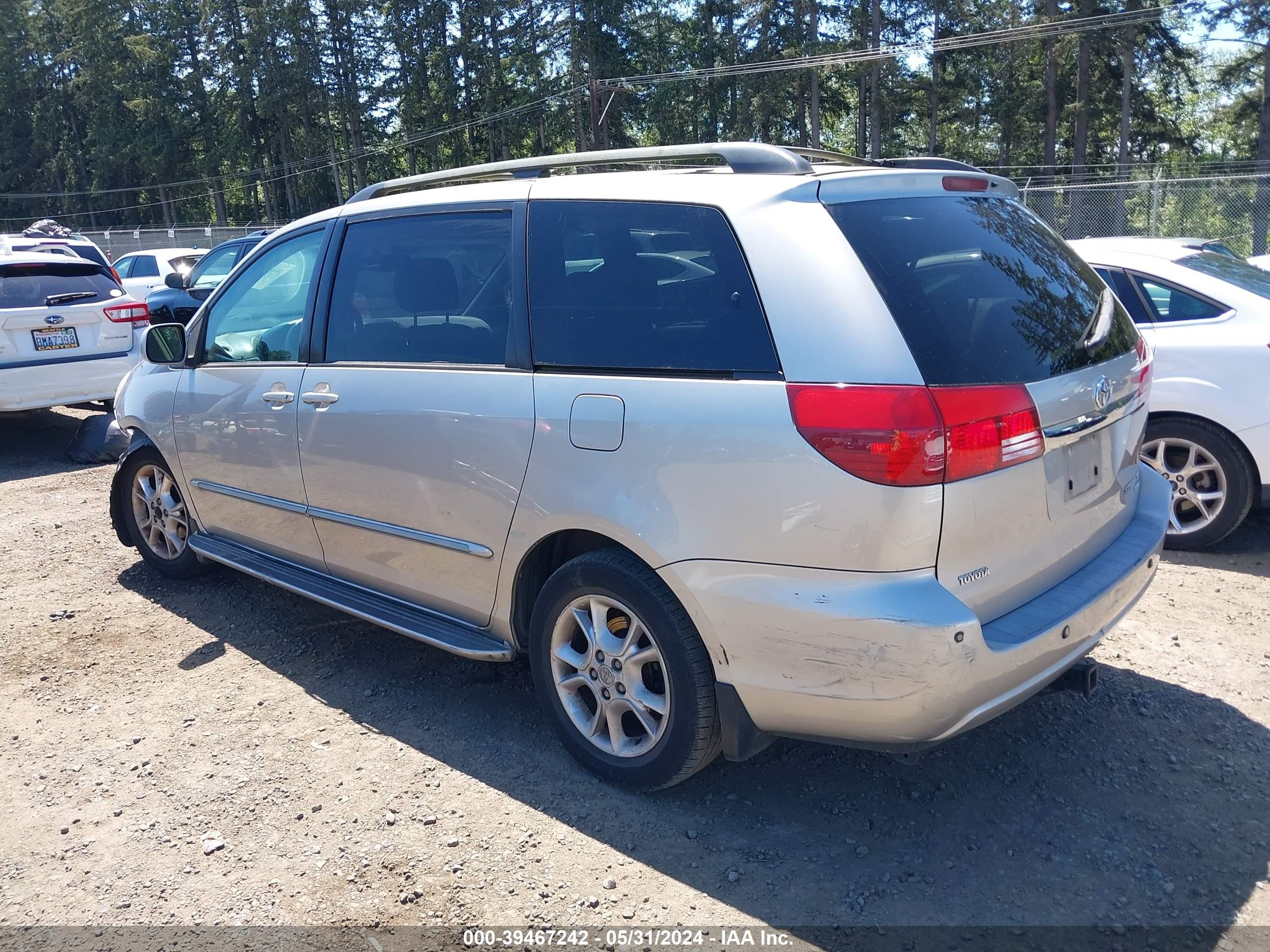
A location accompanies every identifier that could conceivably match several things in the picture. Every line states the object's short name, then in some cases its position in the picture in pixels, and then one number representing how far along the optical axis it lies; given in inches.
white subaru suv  332.5
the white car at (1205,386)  200.7
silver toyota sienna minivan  99.9
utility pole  1363.8
